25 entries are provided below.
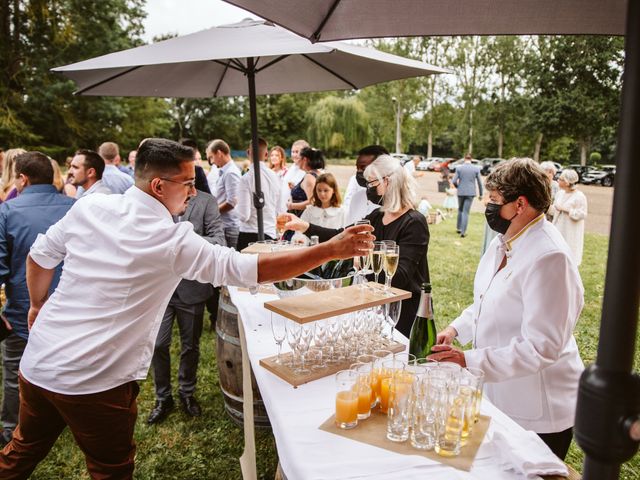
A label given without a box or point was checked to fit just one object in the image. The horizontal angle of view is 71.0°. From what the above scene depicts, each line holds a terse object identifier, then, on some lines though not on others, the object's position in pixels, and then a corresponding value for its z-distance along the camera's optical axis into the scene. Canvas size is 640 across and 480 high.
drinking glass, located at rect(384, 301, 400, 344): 2.36
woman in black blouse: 3.13
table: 1.38
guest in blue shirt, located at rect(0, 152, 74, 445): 3.18
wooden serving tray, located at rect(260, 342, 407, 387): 1.94
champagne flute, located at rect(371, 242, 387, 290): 2.37
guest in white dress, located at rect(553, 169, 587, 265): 7.74
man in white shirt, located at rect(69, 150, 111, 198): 4.36
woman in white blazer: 1.88
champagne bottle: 2.07
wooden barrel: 3.45
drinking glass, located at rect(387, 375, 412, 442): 1.50
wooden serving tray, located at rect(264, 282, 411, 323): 2.01
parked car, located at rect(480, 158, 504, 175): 35.59
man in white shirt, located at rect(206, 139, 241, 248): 6.26
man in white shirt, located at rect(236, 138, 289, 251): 6.01
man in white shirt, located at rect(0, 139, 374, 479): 2.03
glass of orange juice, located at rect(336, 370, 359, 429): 1.61
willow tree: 41.41
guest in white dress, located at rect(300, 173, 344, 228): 5.62
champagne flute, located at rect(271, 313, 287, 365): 2.13
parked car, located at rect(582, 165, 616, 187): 27.62
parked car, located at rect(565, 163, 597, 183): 28.62
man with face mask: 4.32
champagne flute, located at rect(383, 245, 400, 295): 2.35
